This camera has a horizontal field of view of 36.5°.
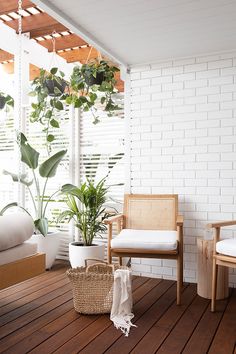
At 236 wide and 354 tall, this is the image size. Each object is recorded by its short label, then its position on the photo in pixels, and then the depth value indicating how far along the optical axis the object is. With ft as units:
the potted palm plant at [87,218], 12.56
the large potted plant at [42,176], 13.16
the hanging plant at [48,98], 13.25
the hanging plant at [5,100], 13.91
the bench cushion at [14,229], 7.16
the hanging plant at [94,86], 12.67
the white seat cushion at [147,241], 9.52
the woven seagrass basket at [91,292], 8.66
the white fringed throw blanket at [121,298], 8.47
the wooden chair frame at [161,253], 9.66
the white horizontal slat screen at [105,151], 13.87
